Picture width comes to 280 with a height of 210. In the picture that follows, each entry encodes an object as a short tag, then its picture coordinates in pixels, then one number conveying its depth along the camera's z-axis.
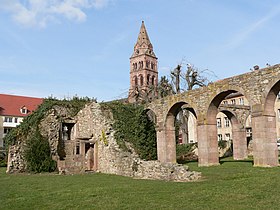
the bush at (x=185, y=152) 27.14
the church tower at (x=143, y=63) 73.81
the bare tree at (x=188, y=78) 30.06
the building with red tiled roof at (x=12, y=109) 44.91
